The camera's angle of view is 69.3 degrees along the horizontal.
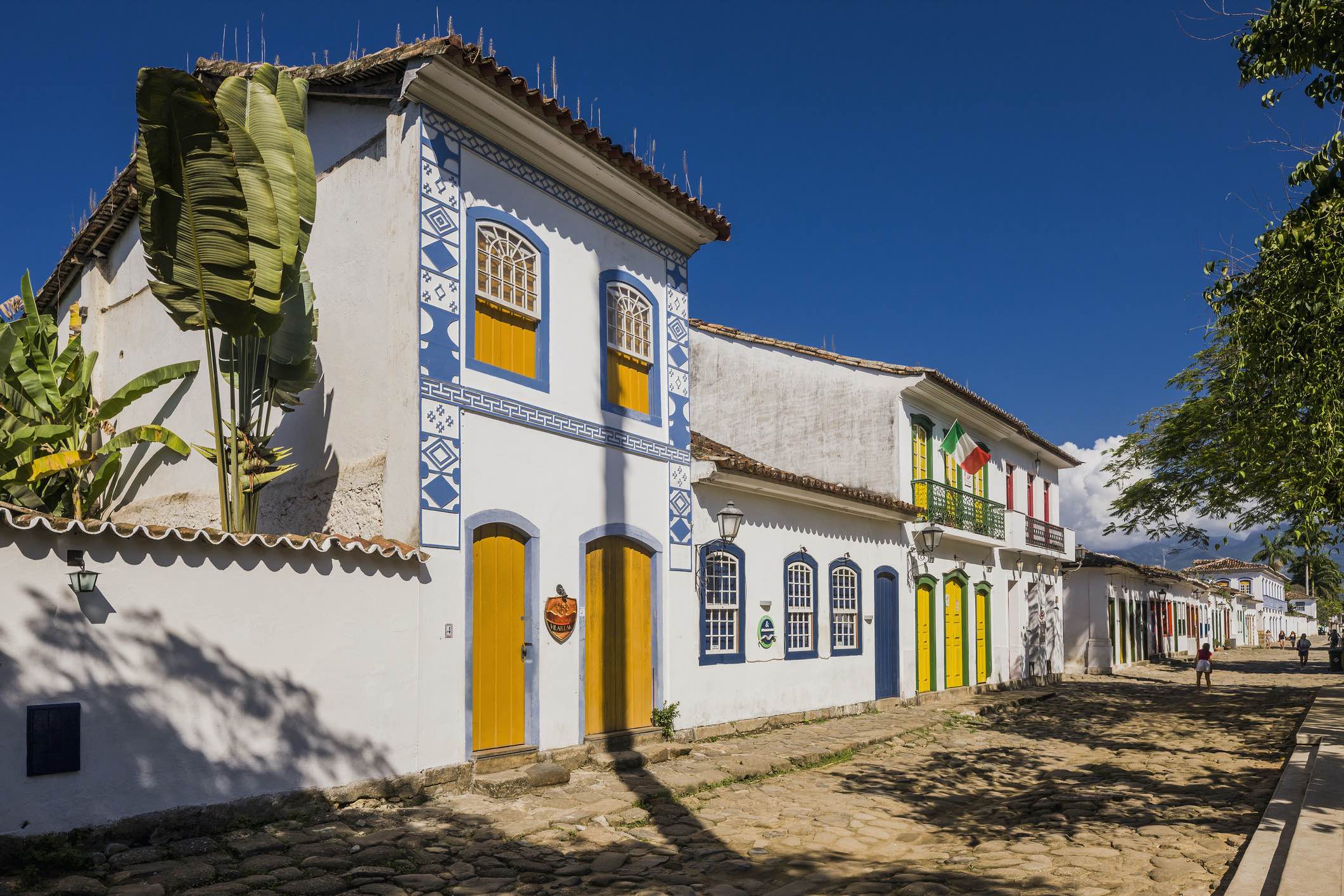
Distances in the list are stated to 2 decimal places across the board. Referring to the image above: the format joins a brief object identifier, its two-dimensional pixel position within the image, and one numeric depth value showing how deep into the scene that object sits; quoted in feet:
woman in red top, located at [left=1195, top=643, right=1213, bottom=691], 72.08
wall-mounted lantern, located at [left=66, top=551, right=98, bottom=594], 19.15
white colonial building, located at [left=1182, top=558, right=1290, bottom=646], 195.83
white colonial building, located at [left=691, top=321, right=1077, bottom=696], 55.83
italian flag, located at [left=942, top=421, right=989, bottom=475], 60.80
